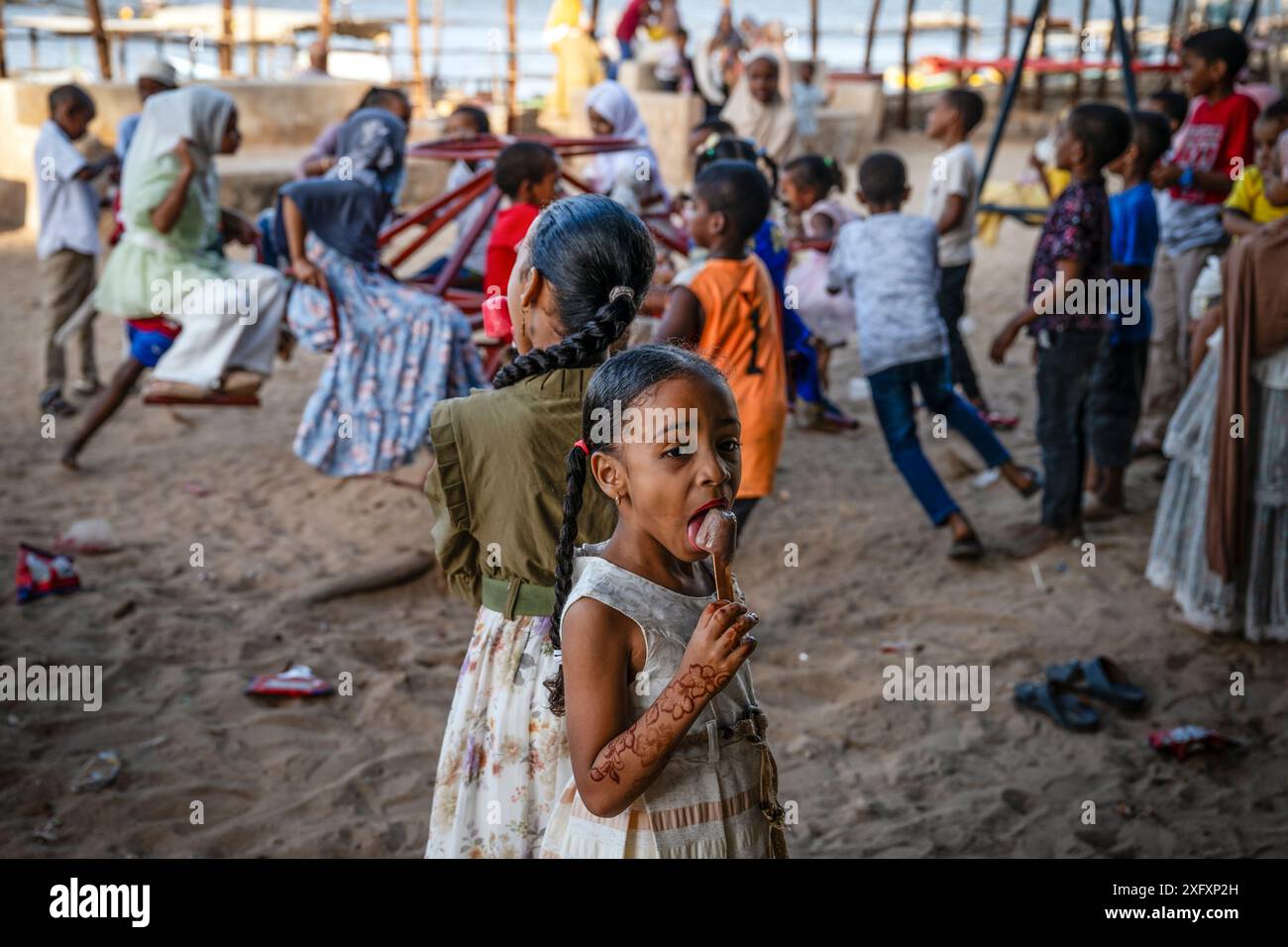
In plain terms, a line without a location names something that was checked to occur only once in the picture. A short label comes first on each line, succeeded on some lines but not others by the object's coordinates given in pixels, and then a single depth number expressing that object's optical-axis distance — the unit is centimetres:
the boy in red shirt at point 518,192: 400
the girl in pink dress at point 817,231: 559
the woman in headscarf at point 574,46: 1317
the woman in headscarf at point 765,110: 741
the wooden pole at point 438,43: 1780
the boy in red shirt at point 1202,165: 551
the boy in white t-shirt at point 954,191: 577
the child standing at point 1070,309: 443
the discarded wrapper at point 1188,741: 342
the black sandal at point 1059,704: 359
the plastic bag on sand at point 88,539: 485
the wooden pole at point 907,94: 1705
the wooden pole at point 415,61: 1467
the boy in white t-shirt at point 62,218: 653
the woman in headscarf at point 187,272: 511
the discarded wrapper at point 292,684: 379
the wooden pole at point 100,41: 1160
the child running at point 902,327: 474
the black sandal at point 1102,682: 370
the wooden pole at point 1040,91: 1791
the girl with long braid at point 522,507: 192
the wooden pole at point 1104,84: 1745
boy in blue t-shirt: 493
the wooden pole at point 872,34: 1743
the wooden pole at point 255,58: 1663
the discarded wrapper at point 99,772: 322
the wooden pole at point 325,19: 1374
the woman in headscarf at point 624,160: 628
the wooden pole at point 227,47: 1405
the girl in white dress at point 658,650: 150
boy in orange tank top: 362
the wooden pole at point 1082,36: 1509
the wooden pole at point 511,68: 1503
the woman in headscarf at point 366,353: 498
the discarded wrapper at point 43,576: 434
